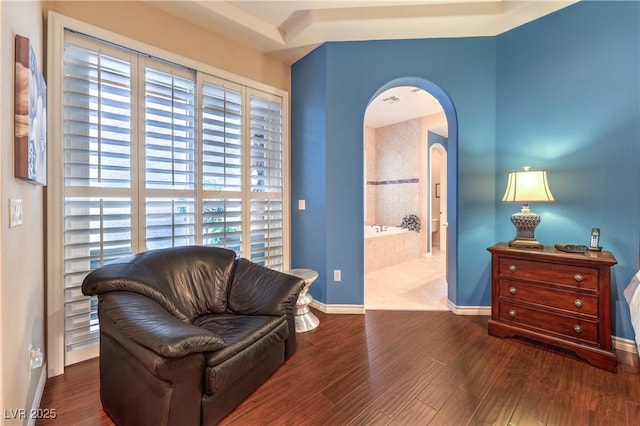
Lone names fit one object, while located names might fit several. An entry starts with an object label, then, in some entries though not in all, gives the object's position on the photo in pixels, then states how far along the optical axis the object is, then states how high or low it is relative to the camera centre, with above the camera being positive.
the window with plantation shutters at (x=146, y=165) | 2.04 +0.42
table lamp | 2.31 +0.13
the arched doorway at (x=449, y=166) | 2.98 +0.50
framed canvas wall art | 1.24 +0.46
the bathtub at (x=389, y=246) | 4.71 -0.61
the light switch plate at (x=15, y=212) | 1.16 +0.00
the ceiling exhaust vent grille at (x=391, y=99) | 4.90 +1.98
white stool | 2.64 -0.96
